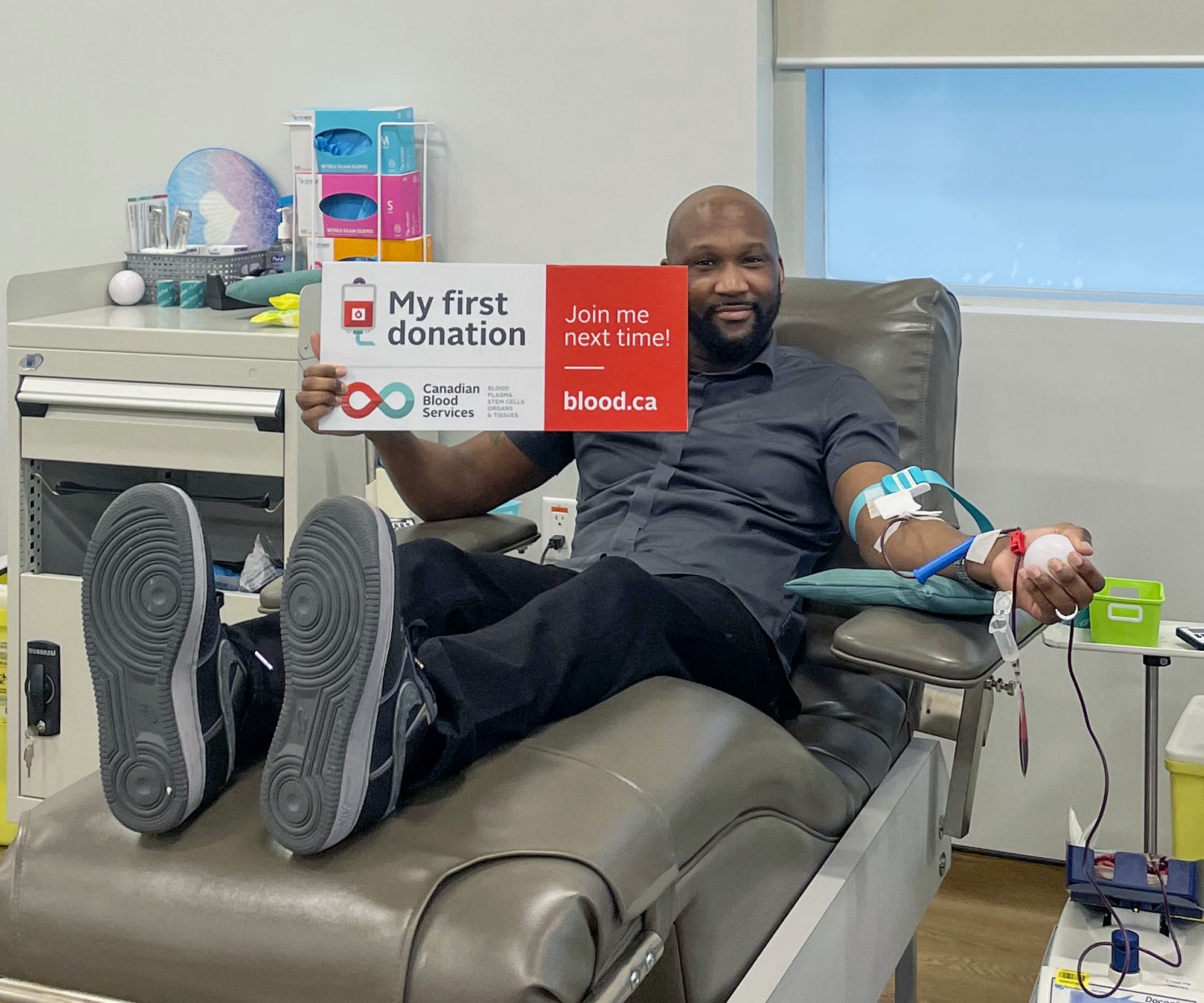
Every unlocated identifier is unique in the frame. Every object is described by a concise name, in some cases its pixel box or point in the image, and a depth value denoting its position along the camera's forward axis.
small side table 1.92
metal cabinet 2.36
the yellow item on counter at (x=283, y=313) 2.45
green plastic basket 1.96
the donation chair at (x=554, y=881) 1.15
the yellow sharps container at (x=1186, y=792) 1.99
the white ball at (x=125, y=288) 2.69
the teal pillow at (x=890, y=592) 1.56
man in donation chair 1.24
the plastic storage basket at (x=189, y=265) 2.68
